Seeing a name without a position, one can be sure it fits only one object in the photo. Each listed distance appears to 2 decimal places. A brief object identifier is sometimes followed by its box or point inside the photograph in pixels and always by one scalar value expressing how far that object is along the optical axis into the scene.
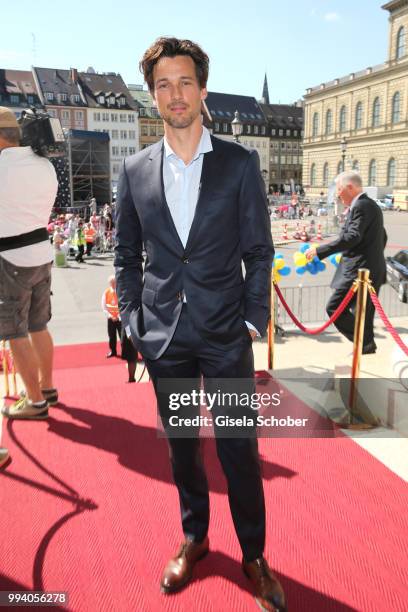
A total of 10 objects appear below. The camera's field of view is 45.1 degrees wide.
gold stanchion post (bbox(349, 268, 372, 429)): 3.99
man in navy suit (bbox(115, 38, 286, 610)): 2.10
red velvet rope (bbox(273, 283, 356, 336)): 4.36
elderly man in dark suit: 5.11
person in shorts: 3.43
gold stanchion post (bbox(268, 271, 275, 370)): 5.02
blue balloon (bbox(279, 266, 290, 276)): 7.55
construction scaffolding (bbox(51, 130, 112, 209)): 46.12
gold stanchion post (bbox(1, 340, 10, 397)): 4.32
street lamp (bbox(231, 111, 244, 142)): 16.94
